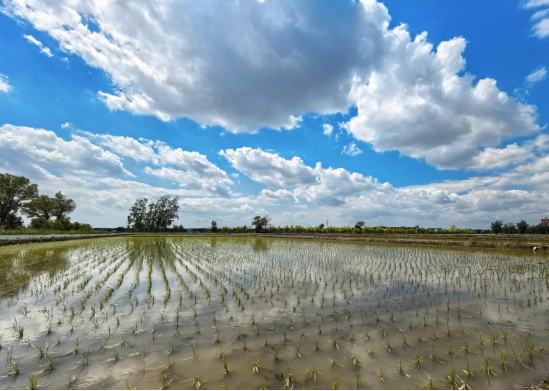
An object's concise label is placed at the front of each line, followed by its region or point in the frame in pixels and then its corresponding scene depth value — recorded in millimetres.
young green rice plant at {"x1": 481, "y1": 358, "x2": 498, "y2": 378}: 3805
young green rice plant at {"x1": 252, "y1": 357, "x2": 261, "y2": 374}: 3883
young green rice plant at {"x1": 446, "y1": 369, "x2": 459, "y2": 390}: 3495
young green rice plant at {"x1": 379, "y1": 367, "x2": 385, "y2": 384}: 3619
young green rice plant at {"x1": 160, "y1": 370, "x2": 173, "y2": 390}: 3529
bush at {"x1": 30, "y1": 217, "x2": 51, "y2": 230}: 55750
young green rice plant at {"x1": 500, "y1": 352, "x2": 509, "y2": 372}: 4020
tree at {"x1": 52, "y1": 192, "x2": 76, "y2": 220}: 68169
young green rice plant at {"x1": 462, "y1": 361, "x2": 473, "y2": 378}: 3745
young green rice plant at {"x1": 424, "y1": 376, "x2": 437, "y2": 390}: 3404
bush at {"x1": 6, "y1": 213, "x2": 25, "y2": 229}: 52950
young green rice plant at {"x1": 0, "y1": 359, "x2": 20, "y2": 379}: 3871
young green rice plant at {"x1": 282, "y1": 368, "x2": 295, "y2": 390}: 3476
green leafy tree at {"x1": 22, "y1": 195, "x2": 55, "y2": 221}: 58438
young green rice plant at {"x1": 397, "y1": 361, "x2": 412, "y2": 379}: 3742
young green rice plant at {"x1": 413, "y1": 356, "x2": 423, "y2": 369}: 3994
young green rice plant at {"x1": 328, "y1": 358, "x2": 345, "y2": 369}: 3976
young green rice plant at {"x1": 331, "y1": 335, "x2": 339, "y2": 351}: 4605
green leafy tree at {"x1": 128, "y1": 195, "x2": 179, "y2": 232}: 89000
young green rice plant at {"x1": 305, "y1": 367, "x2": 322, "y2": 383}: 3696
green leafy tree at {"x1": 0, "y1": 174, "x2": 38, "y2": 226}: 52031
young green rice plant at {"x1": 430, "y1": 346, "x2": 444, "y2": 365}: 4139
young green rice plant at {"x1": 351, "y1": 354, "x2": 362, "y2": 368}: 4037
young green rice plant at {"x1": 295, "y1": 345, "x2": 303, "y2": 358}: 4307
